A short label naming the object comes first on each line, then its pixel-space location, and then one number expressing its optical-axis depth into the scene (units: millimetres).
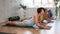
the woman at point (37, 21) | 2748
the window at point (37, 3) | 5348
